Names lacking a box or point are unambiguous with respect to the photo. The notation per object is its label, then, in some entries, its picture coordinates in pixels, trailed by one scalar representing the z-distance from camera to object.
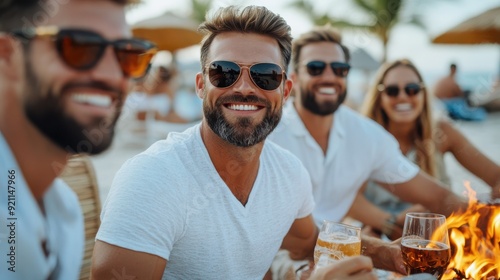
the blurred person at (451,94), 13.87
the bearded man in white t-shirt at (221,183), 1.59
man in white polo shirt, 3.10
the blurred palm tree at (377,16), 22.45
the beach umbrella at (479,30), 8.21
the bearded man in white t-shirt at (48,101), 0.98
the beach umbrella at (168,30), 8.41
